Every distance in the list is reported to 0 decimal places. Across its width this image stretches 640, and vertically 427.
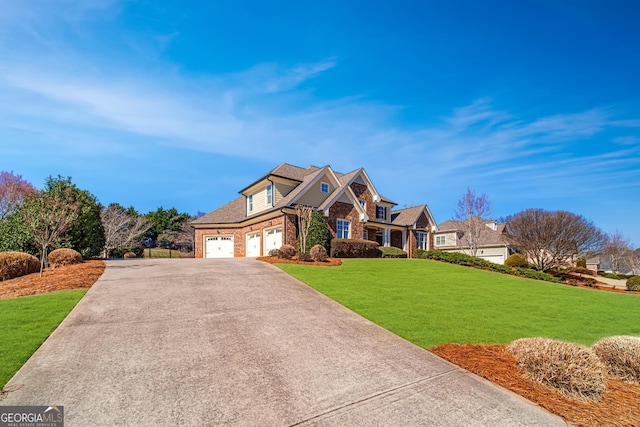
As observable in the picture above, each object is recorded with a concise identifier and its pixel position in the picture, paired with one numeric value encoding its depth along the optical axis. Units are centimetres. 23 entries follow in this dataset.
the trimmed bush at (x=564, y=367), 466
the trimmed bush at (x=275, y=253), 1796
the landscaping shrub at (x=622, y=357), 544
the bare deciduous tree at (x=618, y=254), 4453
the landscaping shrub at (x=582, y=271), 3273
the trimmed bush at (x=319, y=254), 1775
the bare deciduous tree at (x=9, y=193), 2938
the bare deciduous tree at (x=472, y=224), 3178
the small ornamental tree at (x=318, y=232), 2094
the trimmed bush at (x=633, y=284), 2247
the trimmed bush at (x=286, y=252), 1770
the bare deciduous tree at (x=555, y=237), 2767
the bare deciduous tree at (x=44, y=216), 1267
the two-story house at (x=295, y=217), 2325
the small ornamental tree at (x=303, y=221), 2117
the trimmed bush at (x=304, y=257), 1727
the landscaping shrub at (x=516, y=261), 2697
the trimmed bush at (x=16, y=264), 1169
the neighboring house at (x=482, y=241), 3669
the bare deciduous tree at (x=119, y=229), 3098
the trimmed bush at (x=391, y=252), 2549
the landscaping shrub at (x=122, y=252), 3328
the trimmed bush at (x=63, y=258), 1390
